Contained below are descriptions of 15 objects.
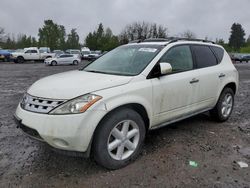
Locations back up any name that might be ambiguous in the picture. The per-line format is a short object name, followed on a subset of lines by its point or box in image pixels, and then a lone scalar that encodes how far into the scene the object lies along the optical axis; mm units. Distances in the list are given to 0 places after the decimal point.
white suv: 2707
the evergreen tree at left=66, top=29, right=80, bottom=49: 65062
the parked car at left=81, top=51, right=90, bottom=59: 40694
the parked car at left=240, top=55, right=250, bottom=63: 44356
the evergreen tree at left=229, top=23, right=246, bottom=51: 84812
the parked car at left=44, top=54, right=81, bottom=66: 27758
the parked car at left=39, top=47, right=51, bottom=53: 33641
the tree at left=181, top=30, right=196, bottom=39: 65250
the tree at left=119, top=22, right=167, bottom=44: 62141
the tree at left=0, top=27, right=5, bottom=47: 52081
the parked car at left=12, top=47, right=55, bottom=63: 30562
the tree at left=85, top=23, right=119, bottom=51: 57591
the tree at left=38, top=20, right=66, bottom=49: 56375
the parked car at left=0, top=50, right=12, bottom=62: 31253
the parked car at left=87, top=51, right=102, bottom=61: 39712
